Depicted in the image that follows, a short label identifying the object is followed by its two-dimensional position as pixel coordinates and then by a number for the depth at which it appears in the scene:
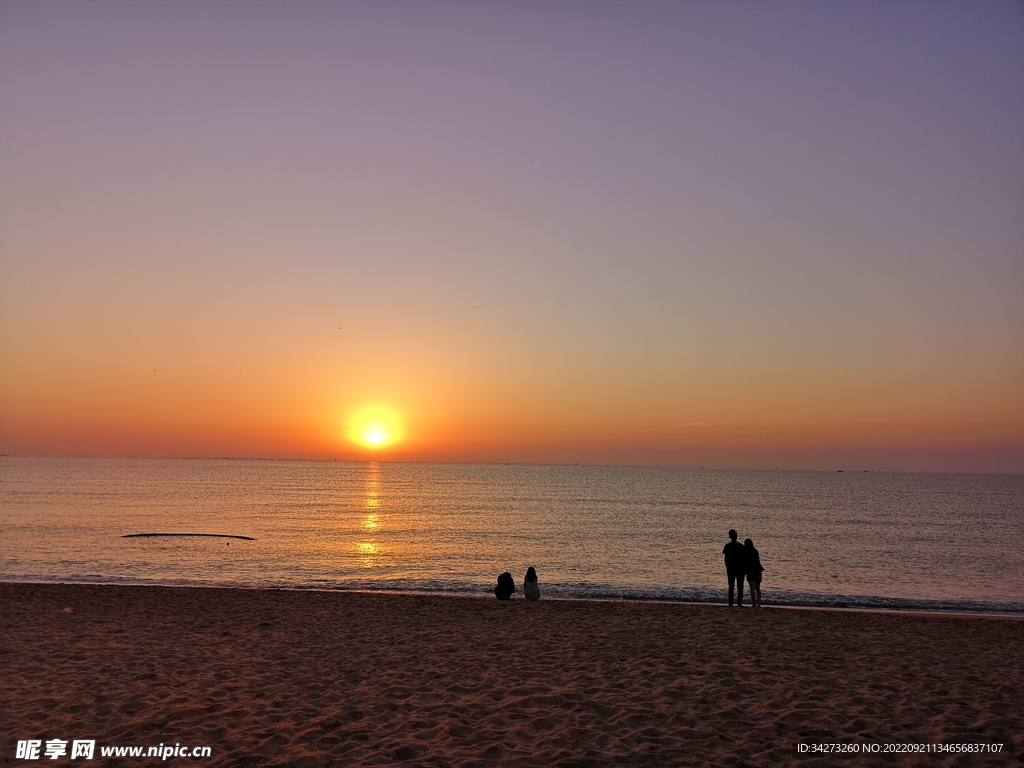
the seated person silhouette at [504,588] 19.66
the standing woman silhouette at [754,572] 17.94
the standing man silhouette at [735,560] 18.02
